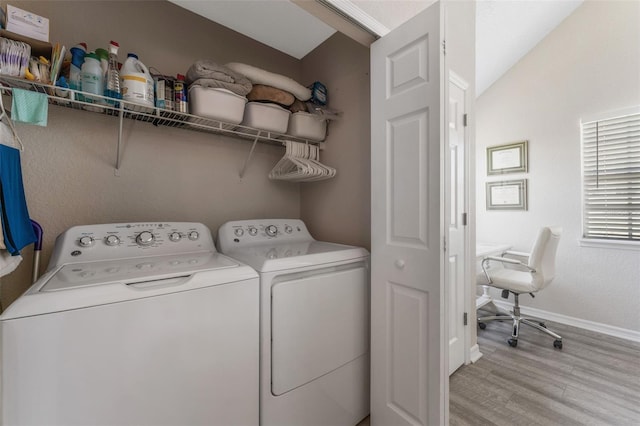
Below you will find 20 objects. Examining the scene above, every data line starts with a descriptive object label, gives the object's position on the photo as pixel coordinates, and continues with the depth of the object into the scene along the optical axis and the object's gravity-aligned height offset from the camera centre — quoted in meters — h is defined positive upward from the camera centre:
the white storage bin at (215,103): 1.42 +0.59
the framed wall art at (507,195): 2.98 +0.18
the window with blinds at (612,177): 2.39 +0.31
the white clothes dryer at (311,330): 1.16 -0.58
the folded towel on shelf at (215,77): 1.41 +0.73
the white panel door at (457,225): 1.92 -0.11
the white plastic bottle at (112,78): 1.23 +0.62
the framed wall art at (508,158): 2.96 +0.61
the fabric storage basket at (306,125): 1.81 +0.59
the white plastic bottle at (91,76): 1.19 +0.61
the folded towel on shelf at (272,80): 1.55 +0.82
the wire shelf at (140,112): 1.13 +0.52
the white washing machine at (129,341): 0.73 -0.42
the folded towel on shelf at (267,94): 1.64 +0.73
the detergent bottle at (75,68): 1.19 +0.65
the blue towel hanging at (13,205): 0.90 +0.02
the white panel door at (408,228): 1.12 -0.08
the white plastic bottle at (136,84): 1.24 +0.60
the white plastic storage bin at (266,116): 1.64 +0.60
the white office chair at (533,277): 2.29 -0.63
